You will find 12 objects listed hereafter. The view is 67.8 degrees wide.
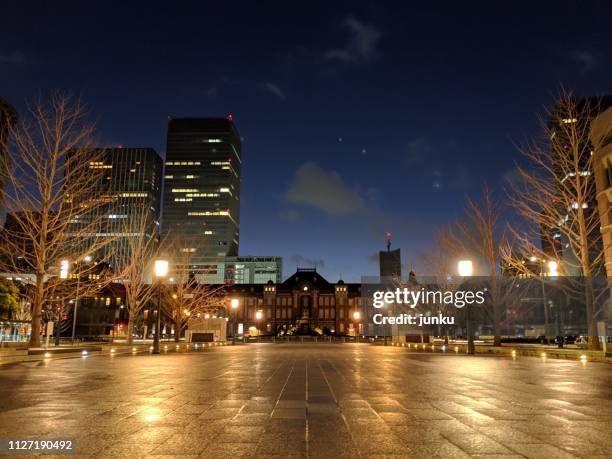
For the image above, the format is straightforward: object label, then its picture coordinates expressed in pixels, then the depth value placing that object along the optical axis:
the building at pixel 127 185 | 186.65
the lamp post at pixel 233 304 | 50.12
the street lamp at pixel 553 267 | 25.75
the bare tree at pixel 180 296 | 44.77
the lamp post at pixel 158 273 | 24.31
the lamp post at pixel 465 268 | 24.27
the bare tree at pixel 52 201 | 22.56
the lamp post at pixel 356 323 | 119.70
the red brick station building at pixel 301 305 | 124.31
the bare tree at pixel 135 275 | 35.91
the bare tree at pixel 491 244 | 33.56
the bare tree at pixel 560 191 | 24.49
